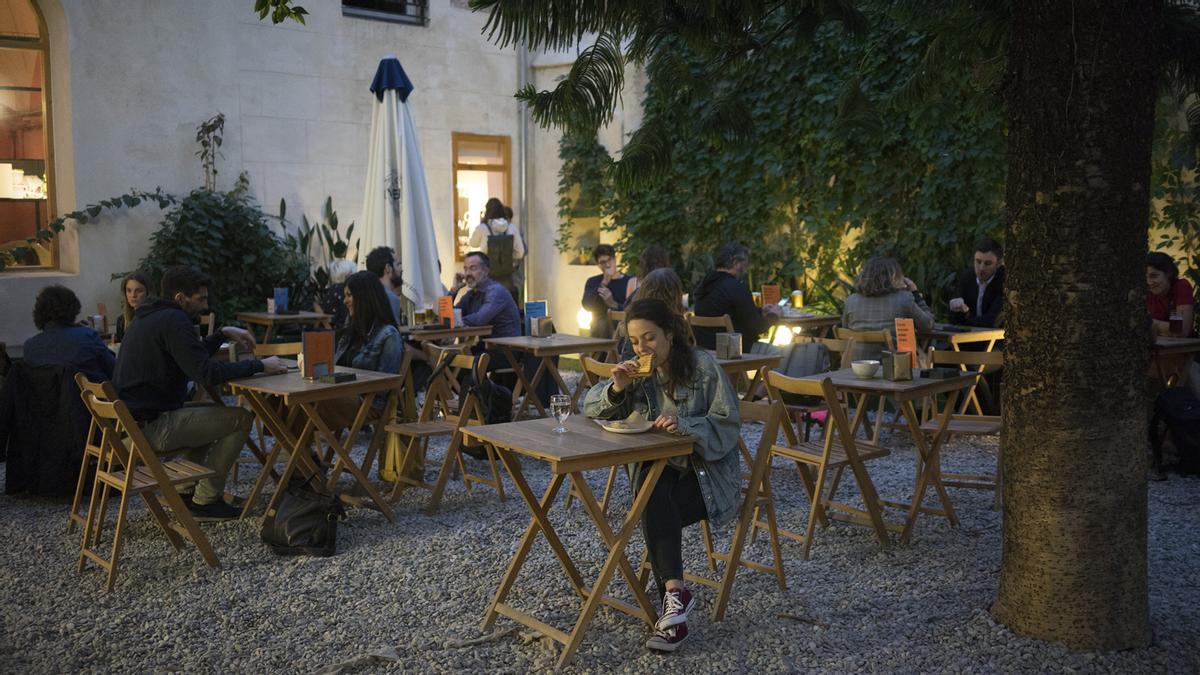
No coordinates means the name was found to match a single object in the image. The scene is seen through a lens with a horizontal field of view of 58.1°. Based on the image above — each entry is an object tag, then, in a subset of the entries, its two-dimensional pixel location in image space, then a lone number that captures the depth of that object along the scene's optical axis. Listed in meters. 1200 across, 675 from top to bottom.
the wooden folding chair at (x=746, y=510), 4.01
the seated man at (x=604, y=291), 9.09
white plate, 3.83
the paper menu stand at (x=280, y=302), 10.29
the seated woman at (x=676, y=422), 3.85
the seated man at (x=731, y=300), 7.52
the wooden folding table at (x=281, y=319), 9.89
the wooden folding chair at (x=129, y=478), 4.60
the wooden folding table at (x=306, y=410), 5.26
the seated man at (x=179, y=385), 5.30
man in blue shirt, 8.22
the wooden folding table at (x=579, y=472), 3.55
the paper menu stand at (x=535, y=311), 7.98
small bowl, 5.23
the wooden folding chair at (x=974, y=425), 5.41
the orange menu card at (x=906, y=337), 5.35
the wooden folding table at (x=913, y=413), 4.92
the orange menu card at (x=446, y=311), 8.08
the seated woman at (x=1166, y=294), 6.82
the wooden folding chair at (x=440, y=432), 5.70
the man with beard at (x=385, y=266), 8.36
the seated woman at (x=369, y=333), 6.18
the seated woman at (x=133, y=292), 6.96
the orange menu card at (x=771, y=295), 8.94
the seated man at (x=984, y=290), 7.88
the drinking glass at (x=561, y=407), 3.87
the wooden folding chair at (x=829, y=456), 4.71
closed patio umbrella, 9.41
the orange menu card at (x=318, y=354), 5.44
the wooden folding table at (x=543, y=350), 7.26
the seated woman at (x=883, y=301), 7.14
